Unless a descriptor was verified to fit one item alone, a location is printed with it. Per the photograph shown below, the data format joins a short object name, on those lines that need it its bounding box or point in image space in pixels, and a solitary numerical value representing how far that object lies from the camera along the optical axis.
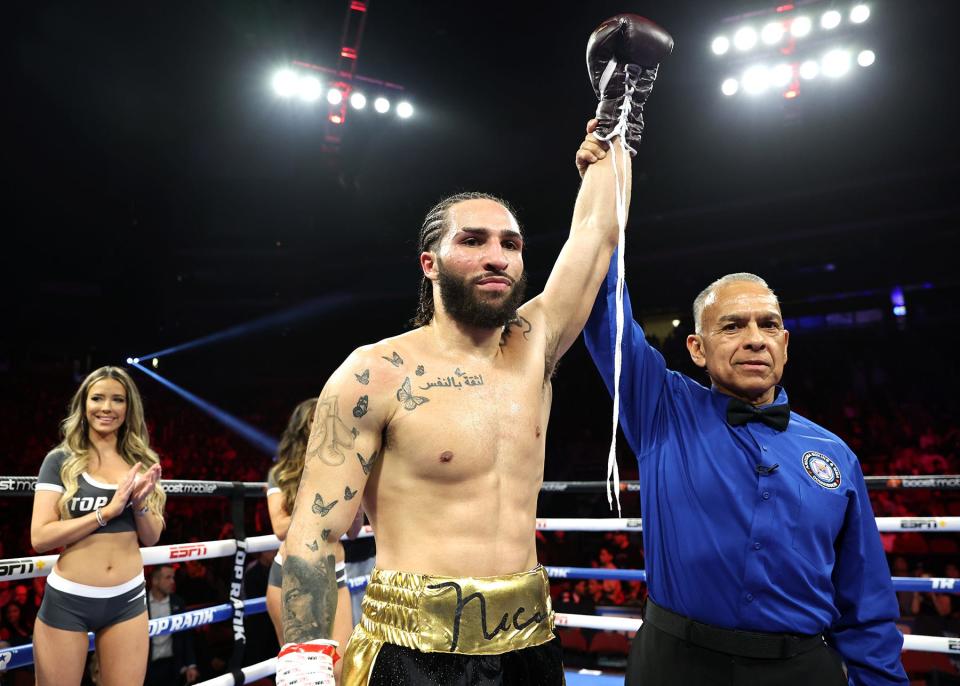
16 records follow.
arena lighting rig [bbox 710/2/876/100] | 6.39
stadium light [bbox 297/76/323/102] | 8.04
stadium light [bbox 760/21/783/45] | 6.64
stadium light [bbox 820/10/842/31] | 6.36
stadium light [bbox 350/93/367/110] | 8.44
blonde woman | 2.20
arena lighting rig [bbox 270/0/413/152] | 7.86
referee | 1.50
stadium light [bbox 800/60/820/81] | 6.78
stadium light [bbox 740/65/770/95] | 7.00
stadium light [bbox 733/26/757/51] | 6.76
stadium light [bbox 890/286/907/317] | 9.30
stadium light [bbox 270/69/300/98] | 7.90
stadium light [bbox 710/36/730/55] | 6.84
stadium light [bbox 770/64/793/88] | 6.89
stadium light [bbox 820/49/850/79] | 6.54
